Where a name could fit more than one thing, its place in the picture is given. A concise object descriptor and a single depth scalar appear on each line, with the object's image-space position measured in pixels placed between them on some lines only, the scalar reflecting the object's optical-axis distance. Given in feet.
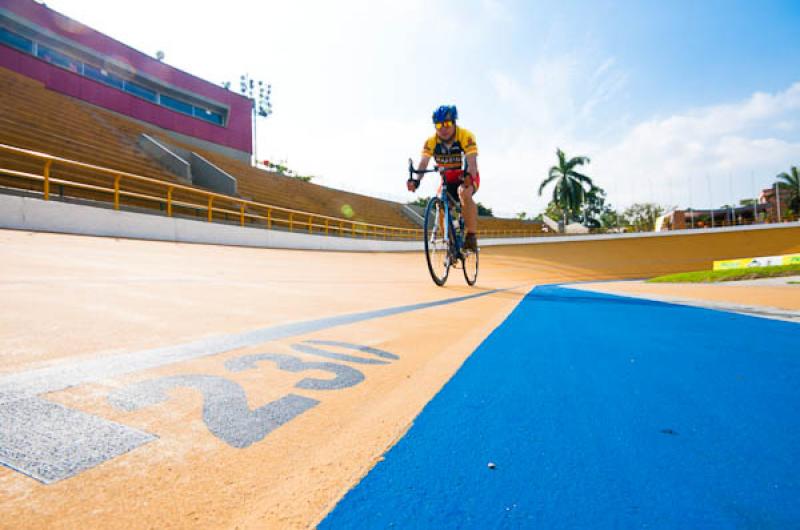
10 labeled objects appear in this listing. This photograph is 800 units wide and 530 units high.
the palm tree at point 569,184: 152.66
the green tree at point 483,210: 192.73
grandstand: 47.85
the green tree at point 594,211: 241.04
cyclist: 16.79
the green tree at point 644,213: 221.05
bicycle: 17.63
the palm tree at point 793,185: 178.09
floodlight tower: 180.96
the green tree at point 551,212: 230.77
